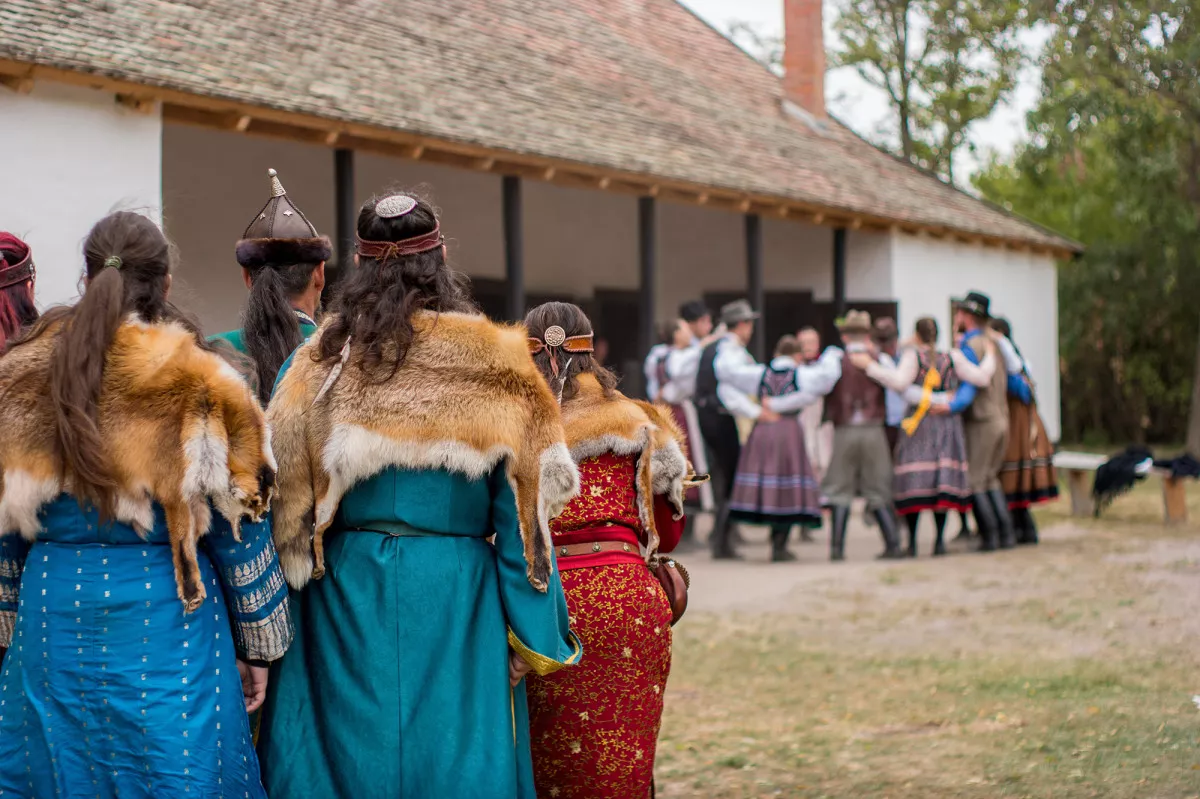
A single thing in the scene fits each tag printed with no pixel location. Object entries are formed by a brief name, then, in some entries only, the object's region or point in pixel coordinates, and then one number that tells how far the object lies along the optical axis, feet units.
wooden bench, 42.63
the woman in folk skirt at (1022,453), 37.83
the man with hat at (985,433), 36.60
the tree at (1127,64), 67.46
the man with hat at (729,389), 35.04
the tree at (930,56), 101.40
